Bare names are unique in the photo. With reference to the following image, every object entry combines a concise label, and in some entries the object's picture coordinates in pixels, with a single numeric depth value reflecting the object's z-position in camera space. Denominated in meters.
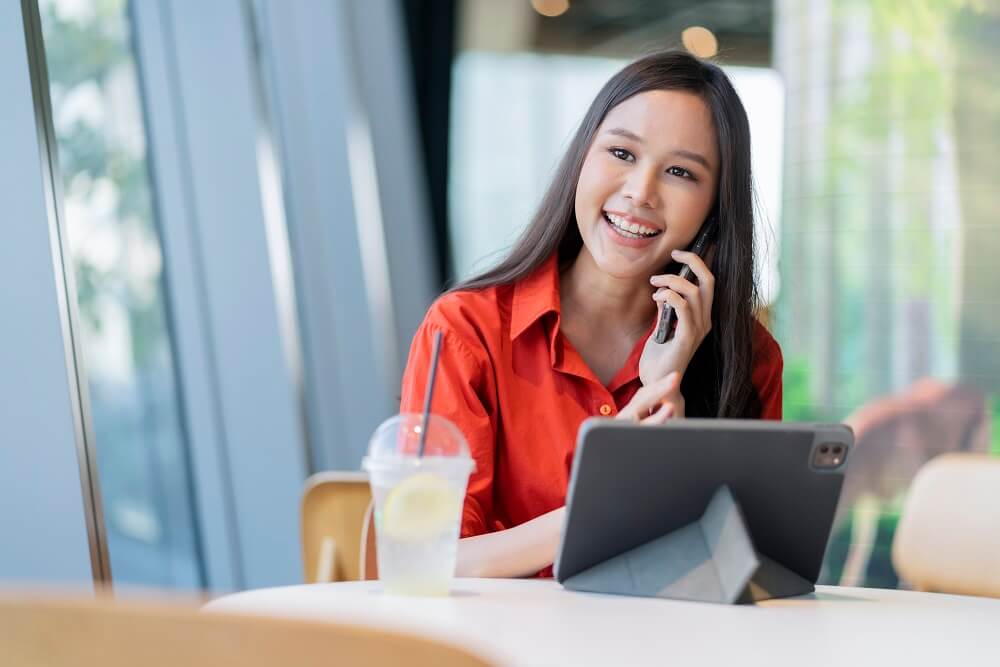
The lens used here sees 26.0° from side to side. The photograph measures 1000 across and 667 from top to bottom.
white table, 1.60
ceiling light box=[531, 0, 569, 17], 5.57
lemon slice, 1.82
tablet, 1.83
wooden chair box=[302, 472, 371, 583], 2.70
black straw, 1.85
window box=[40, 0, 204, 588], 3.55
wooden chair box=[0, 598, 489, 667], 1.18
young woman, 2.37
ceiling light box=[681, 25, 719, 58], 5.01
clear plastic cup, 1.81
